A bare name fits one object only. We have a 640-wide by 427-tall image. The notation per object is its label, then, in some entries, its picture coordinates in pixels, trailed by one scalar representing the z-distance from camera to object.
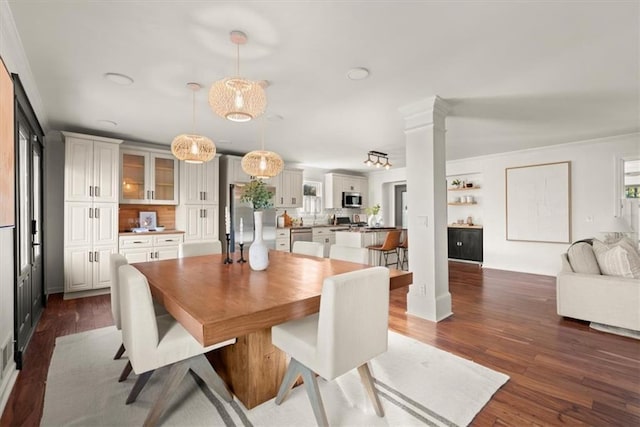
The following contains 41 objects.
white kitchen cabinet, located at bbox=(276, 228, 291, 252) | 6.28
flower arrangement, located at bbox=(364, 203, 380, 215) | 7.23
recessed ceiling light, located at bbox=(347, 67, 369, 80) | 2.52
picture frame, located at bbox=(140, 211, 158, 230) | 5.00
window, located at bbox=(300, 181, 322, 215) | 7.63
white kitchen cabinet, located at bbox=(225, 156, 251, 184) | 5.64
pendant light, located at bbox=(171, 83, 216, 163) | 2.93
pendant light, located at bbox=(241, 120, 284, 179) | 3.14
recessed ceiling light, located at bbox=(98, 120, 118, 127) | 3.90
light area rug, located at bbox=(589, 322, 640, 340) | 2.87
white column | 3.23
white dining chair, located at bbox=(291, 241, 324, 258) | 3.10
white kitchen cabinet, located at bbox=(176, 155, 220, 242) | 5.18
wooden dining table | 1.30
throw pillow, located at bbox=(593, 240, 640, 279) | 2.99
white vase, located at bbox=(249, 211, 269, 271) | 2.23
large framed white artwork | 5.29
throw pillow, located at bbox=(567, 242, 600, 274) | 3.23
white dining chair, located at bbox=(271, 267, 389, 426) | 1.40
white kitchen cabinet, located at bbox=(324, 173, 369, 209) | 7.80
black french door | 2.39
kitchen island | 5.88
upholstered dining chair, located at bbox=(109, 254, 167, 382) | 2.10
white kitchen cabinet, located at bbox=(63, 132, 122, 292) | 4.09
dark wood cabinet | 6.53
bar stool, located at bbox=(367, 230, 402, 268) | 5.44
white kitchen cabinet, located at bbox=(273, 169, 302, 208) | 6.53
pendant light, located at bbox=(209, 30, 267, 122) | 1.99
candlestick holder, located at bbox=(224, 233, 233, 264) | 2.58
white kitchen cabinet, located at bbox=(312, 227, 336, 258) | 6.92
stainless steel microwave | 7.99
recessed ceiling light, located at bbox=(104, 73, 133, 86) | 2.59
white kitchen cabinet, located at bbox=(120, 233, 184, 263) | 4.50
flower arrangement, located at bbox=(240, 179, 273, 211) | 2.54
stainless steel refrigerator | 5.56
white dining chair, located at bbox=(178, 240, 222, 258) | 3.18
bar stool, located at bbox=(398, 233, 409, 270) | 5.78
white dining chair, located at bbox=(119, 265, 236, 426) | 1.48
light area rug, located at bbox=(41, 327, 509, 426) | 1.70
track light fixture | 5.31
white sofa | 2.85
